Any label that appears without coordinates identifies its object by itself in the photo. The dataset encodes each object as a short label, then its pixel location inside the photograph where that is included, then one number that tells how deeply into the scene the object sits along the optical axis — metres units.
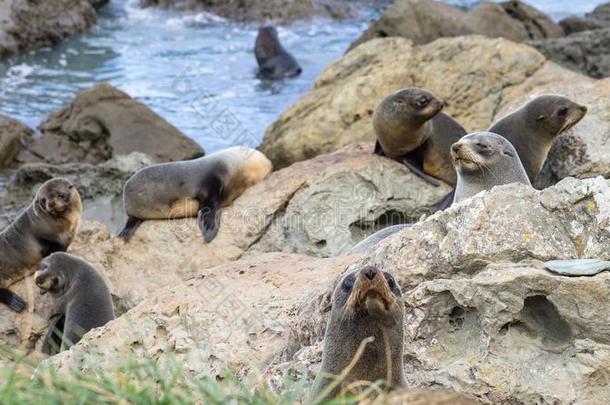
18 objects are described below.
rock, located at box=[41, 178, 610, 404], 7.72
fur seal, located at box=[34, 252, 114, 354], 13.82
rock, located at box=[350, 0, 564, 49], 29.72
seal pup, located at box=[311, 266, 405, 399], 7.31
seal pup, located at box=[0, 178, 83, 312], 16.52
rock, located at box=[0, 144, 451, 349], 15.44
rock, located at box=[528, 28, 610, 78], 25.08
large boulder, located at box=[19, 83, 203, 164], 24.56
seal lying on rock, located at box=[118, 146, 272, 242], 16.81
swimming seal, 34.69
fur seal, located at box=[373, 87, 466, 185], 16.89
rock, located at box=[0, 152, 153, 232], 19.25
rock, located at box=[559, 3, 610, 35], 34.74
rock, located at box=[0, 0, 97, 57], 38.09
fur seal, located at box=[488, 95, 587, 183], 15.48
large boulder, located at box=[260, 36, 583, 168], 20.14
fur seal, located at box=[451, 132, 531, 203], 12.20
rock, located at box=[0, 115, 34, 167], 24.89
